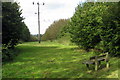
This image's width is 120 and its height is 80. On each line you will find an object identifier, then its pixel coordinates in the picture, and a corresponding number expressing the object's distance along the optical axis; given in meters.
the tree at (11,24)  12.73
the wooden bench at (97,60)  6.80
